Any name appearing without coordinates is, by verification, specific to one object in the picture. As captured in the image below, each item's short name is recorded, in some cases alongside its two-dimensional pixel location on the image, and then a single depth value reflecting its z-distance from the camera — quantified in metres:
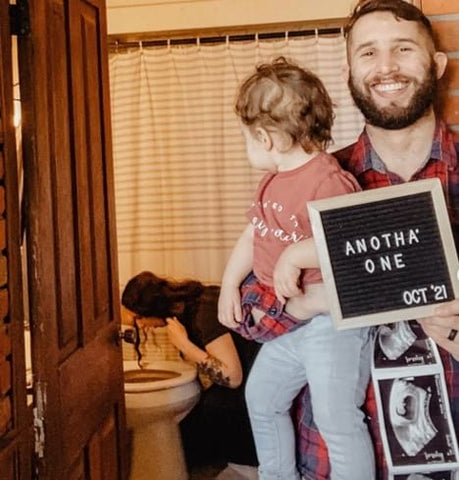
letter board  1.47
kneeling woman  3.26
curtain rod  3.58
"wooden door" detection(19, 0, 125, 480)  1.80
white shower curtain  3.67
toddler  1.61
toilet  3.04
